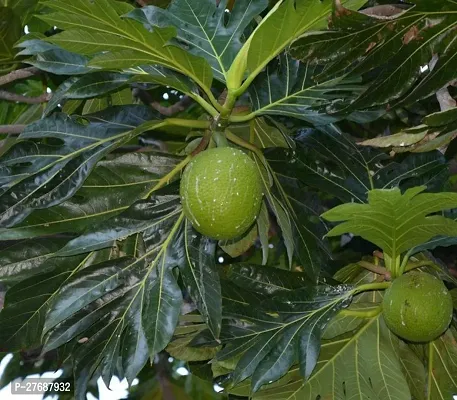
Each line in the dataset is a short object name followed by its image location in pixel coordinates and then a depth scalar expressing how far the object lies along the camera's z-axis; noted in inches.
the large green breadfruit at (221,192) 59.5
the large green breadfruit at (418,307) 64.4
